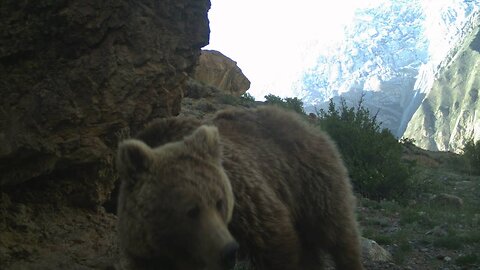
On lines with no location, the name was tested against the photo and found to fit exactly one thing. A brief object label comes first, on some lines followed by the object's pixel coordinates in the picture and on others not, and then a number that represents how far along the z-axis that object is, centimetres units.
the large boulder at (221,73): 2503
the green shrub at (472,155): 1798
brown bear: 306
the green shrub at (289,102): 2247
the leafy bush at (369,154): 1123
